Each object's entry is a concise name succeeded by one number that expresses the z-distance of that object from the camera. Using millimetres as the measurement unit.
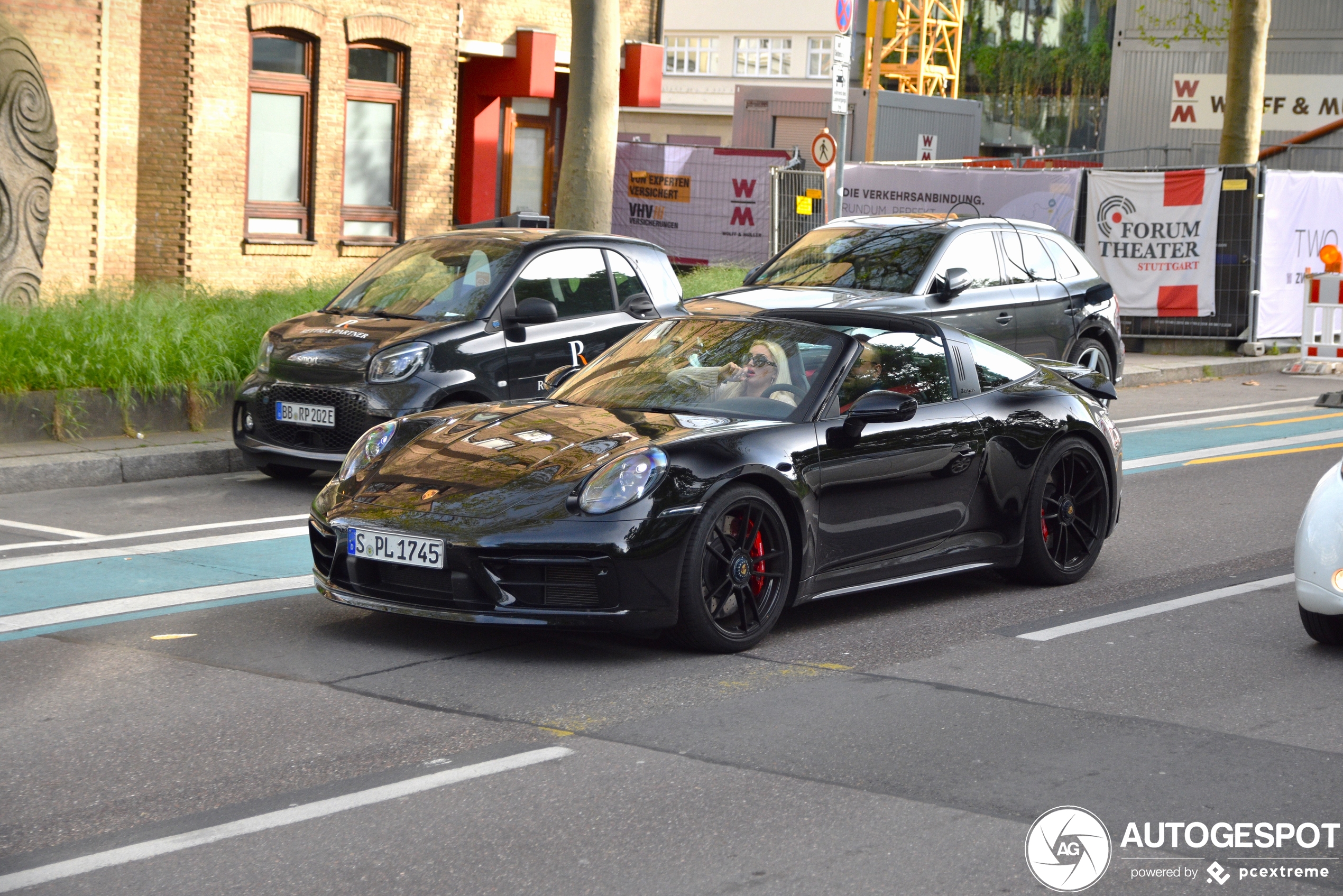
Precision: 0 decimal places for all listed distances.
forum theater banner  21125
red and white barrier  19594
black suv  13320
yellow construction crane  77688
